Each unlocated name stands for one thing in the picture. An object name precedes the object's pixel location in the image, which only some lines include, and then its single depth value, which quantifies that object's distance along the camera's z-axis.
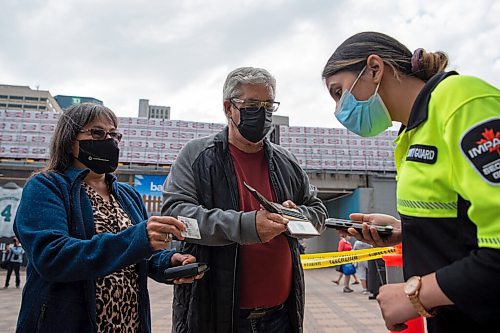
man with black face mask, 1.80
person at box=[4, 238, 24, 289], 10.49
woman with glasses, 1.54
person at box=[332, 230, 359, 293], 10.61
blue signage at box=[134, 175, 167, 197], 16.23
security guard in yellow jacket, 0.91
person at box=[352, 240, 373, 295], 10.16
